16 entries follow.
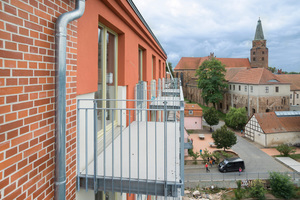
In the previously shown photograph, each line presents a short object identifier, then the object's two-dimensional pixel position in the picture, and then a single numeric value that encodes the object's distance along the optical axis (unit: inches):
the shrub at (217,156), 800.9
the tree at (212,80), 1560.0
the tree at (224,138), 852.0
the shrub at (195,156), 796.9
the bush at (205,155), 795.6
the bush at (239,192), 602.0
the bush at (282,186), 605.0
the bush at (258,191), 600.8
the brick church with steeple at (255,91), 1434.5
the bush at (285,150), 871.7
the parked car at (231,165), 740.6
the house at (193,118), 1199.6
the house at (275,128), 1013.8
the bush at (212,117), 1189.7
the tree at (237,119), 1225.4
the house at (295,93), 1831.9
